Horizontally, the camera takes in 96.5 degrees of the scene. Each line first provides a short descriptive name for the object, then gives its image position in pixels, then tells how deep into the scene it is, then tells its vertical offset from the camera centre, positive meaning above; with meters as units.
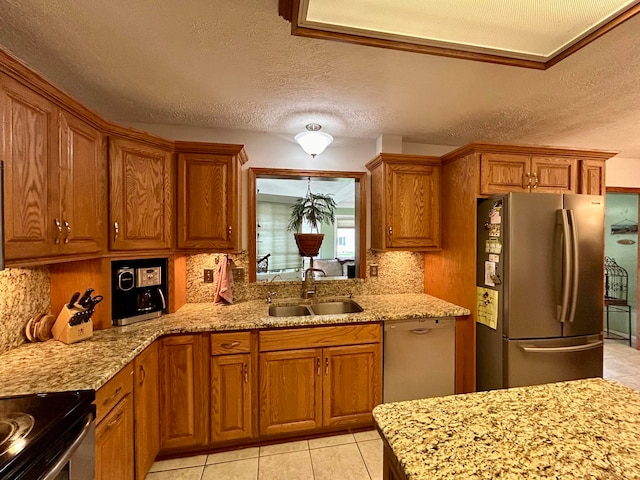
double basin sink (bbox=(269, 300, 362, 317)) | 2.49 -0.65
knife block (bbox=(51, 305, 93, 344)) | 1.58 -0.52
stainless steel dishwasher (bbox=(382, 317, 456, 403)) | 2.18 -0.95
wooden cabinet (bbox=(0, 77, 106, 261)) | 1.17 +0.28
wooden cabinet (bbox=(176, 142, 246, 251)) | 2.17 +0.31
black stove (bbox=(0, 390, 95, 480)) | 0.82 -0.62
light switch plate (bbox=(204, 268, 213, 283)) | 2.55 -0.34
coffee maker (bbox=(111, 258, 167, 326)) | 1.90 -0.37
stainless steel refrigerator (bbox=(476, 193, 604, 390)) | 2.01 -0.36
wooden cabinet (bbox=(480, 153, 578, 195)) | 2.21 +0.50
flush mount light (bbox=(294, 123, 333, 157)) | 2.31 +0.79
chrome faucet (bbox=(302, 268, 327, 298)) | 2.66 -0.48
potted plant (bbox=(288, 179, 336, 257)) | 3.07 +0.27
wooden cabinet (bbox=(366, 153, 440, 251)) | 2.56 +0.31
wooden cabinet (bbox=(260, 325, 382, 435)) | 2.02 -1.05
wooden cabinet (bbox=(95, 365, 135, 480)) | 1.26 -0.92
